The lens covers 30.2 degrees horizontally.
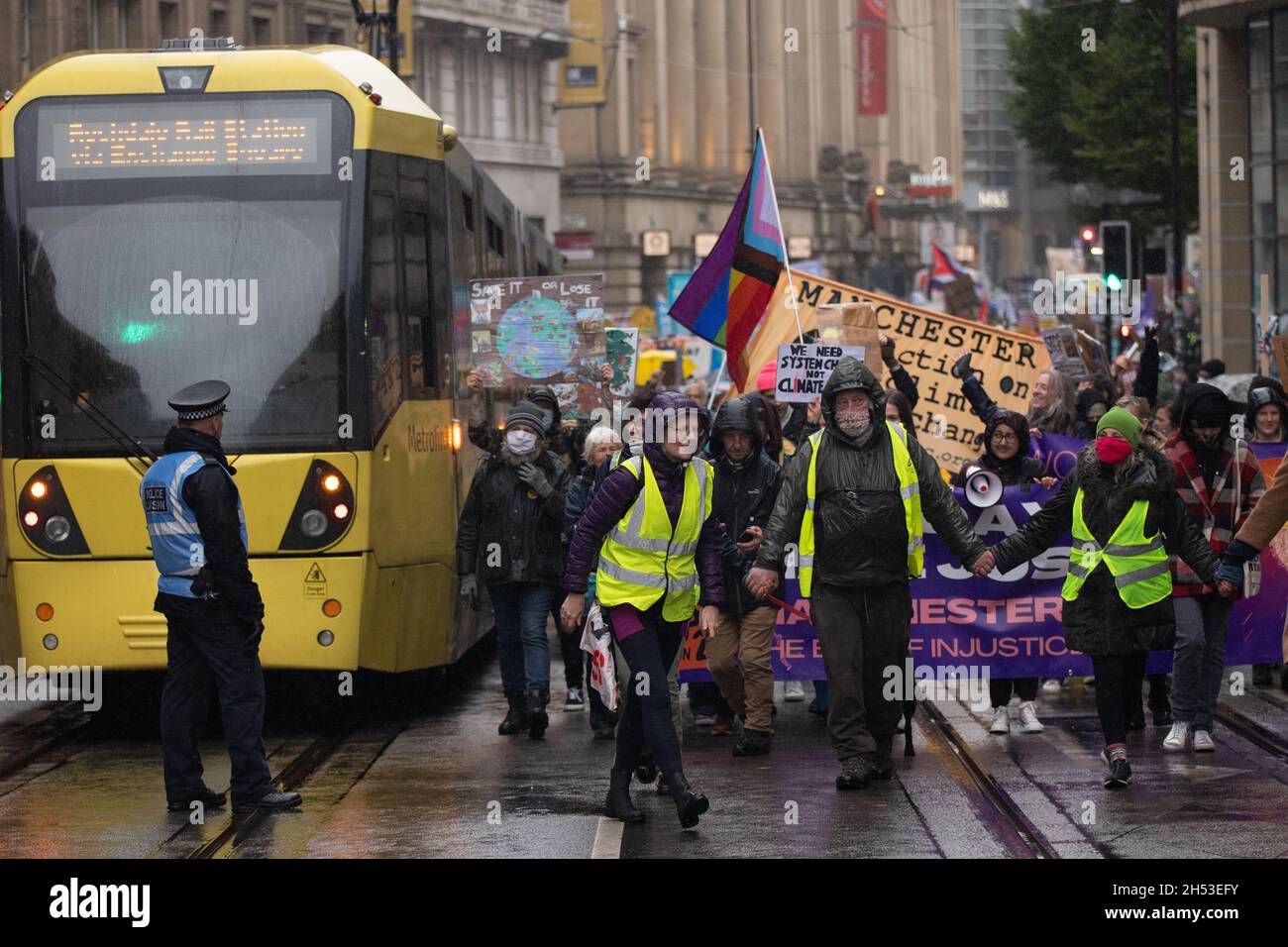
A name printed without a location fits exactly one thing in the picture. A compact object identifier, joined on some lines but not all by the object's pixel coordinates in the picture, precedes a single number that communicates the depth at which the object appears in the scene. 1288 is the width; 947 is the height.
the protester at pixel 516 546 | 13.10
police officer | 10.37
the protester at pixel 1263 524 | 10.48
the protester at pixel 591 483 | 12.57
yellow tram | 12.25
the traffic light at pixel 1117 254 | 24.84
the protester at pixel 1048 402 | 13.98
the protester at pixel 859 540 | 10.86
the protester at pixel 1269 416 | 13.80
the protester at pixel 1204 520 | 11.77
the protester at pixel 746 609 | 12.02
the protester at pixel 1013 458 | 12.94
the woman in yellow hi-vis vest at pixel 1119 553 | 10.95
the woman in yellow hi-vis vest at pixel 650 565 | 9.98
